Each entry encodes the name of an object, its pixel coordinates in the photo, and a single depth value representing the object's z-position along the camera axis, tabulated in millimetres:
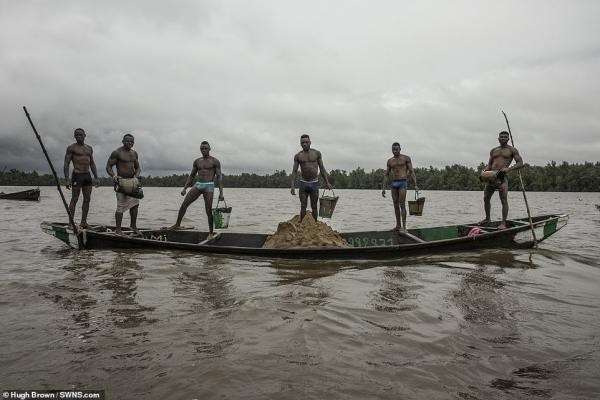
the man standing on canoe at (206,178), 9570
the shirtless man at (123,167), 9031
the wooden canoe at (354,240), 8008
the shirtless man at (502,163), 9453
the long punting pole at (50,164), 8273
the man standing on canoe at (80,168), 9086
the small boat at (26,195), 34538
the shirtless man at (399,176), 9672
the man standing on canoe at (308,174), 9508
